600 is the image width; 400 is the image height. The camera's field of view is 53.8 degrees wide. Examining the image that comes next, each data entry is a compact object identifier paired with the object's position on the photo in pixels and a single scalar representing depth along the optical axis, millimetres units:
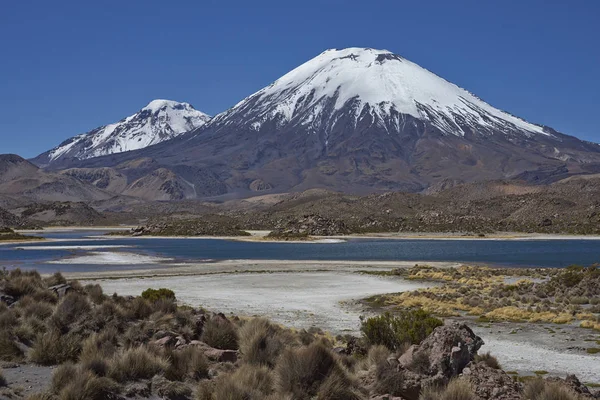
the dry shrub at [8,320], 11992
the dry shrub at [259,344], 10992
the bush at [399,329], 13688
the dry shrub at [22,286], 16188
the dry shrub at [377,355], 10577
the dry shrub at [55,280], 19781
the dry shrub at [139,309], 14854
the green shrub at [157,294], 20269
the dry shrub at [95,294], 16573
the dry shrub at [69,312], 12477
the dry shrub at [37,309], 13289
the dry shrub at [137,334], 11844
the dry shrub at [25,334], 11719
